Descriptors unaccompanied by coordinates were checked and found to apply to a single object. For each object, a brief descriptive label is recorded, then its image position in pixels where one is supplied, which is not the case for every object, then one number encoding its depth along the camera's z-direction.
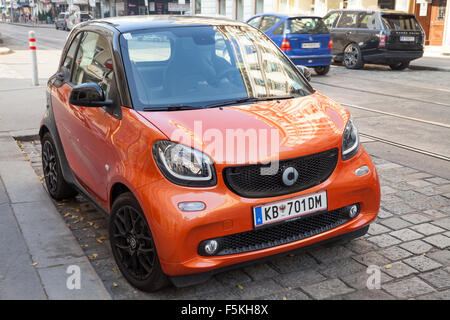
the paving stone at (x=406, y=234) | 3.96
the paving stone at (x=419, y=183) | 5.20
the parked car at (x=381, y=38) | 15.53
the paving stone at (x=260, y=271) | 3.42
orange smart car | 2.93
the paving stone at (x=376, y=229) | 4.07
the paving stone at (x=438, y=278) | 3.25
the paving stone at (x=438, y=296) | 3.10
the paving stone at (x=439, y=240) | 3.82
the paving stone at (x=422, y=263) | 3.48
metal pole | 11.72
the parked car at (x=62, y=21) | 48.28
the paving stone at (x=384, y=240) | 3.86
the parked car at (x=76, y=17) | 45.72
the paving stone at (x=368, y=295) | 3.12
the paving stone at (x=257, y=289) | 3.19
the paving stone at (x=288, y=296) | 3.14
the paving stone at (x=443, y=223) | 4.16
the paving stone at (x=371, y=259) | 3.56
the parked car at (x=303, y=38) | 13.98
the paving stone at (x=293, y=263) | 3.51
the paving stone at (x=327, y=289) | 3.17
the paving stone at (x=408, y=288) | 3.15
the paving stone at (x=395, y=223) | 4.18
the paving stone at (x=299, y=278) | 3.31
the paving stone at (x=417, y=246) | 3.75
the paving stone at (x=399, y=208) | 4.51
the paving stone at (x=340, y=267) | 3.43
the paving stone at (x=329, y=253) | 3.65
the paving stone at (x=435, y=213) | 4.38
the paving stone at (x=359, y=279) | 3.27
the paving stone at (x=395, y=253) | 3.65
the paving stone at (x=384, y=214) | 4.40
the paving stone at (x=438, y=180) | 5.29
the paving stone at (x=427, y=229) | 4.05
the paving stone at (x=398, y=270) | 3.40
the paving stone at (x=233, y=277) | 3.36
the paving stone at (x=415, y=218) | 4.28
